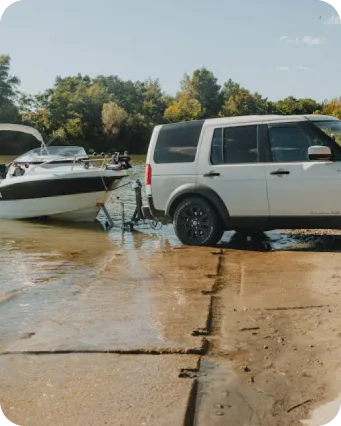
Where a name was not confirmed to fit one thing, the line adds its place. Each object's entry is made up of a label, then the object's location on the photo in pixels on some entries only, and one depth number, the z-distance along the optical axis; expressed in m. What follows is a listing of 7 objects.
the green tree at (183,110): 95.63
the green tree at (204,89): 119.94
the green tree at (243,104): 108.93
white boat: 14.52
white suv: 8.42
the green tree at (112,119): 77.38
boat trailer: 12.40
